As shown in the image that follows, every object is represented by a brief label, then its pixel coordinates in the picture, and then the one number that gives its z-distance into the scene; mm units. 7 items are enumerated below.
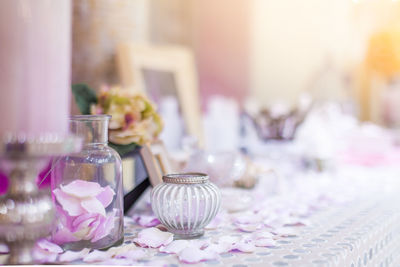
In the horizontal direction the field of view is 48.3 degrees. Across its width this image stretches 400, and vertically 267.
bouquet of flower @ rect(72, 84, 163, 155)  977
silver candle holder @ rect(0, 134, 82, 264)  521
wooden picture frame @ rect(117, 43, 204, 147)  1471
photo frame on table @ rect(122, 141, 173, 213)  989
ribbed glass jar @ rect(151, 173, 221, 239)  781
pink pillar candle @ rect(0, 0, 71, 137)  537
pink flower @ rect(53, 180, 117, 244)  724
